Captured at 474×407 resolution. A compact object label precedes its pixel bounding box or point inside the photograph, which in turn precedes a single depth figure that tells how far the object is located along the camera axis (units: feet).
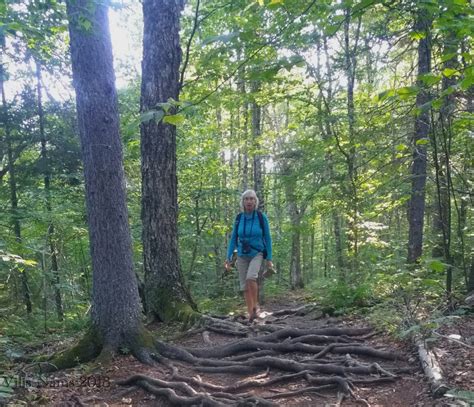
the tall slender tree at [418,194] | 29.48
